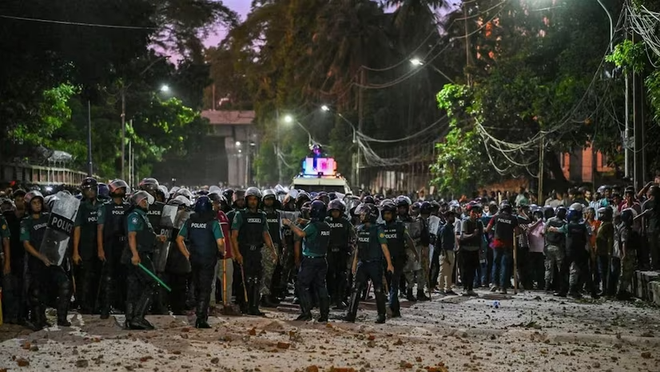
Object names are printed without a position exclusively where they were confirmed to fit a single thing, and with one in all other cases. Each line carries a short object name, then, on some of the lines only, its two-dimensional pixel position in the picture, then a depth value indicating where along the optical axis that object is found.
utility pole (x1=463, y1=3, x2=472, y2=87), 40.03
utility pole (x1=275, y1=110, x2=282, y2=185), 80.75
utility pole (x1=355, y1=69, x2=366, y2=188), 60.97
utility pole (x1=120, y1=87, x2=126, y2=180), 42.85
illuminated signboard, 32.66
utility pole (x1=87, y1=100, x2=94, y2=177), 36.27
